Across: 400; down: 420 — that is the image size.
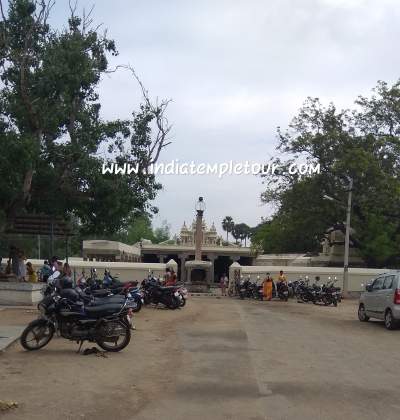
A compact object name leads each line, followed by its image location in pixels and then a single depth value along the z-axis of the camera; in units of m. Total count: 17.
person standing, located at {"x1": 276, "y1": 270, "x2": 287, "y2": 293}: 32.63
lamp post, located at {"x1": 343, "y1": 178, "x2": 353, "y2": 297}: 35.31
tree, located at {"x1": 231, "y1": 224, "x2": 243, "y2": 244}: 122.25
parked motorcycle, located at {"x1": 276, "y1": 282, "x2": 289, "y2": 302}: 32.44
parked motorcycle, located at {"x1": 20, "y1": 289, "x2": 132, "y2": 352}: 11.02
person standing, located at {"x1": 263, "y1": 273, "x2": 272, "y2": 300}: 33.03
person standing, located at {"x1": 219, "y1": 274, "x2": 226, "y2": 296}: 39.88
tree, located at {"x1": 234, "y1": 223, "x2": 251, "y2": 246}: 121.44
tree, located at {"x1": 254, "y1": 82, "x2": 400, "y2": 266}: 39.75
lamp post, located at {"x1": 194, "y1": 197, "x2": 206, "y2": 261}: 45.43
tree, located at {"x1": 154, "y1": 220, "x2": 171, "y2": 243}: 104.88
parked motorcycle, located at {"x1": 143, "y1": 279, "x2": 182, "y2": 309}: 22.45
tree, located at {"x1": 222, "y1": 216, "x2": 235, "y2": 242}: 122.94
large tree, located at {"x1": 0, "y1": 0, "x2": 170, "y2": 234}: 19.59
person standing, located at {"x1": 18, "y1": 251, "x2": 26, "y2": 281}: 23.44
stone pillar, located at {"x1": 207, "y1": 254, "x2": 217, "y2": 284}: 61.03
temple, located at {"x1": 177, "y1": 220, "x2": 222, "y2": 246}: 75.19
